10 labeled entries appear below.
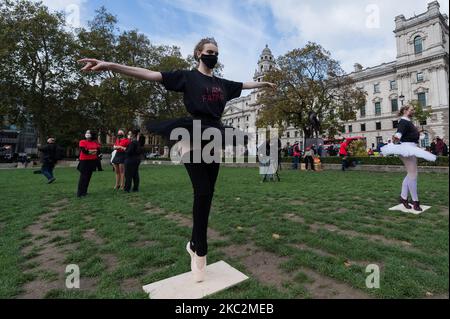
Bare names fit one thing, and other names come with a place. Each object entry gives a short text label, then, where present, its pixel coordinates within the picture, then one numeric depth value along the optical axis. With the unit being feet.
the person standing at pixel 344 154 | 57.11
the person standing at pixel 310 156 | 59.41
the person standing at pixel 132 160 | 29.01
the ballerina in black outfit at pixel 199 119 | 8.39
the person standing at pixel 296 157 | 62.61
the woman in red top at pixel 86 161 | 26.11
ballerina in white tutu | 16.96
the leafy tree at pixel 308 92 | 84.43
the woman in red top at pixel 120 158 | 30.73
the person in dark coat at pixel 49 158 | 39.42
